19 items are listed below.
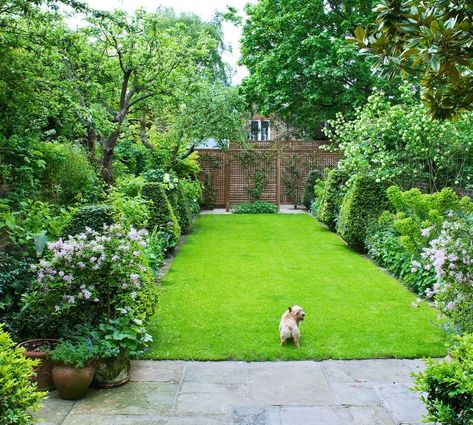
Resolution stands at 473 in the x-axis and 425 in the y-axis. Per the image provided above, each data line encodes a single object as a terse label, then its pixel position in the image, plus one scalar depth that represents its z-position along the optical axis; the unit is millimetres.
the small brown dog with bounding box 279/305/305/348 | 4895
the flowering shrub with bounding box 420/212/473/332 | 4297
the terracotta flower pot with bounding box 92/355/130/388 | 4070
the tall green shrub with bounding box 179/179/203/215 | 13414
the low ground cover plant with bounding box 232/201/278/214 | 16438
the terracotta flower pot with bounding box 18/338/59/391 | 3967
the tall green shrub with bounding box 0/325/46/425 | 2369
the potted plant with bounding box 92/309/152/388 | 4055
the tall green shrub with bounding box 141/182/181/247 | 9336
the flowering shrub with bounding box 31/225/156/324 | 4266
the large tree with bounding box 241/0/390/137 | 16328
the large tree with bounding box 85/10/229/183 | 9586
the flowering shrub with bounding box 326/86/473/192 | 8977
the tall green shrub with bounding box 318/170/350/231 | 12109
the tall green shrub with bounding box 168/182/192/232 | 11094
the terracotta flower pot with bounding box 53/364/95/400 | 3830
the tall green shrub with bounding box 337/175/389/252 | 9664
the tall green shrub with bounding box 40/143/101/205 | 7676
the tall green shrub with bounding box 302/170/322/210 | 16638
